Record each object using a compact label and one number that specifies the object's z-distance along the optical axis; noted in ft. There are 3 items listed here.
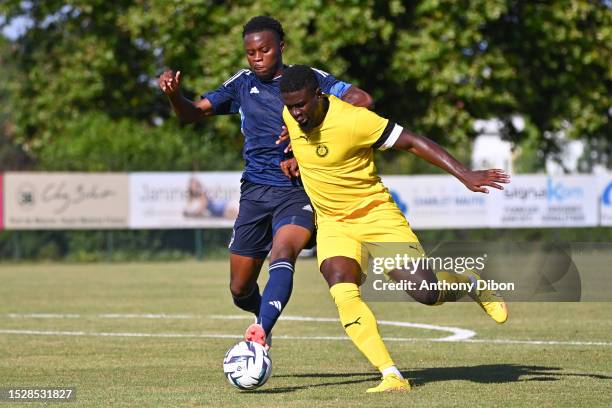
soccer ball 49.57
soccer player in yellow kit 49.75
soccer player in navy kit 54.24
